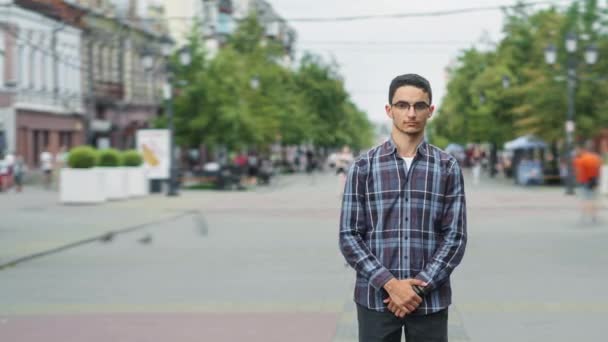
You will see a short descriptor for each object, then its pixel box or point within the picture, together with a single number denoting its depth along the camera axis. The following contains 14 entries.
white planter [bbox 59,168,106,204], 30.27
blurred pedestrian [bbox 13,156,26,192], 40.16
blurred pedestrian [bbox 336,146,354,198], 23.25
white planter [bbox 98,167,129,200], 32.58
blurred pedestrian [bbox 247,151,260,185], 51.19
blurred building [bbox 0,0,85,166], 47.03
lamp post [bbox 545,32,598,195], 34.03
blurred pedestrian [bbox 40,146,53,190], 43.09
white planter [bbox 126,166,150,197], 34.78
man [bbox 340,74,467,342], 4.14
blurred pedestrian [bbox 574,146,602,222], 21.88
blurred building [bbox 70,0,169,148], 57.69
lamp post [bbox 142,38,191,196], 35.34
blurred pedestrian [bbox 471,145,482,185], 48.71
